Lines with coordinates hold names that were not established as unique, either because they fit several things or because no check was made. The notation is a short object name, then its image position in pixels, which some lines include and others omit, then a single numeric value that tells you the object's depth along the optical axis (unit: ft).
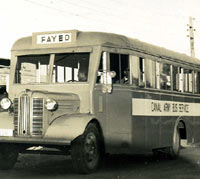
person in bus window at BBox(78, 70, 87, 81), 35.00
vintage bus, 32.48
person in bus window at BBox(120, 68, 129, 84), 36.42
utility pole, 129.70
